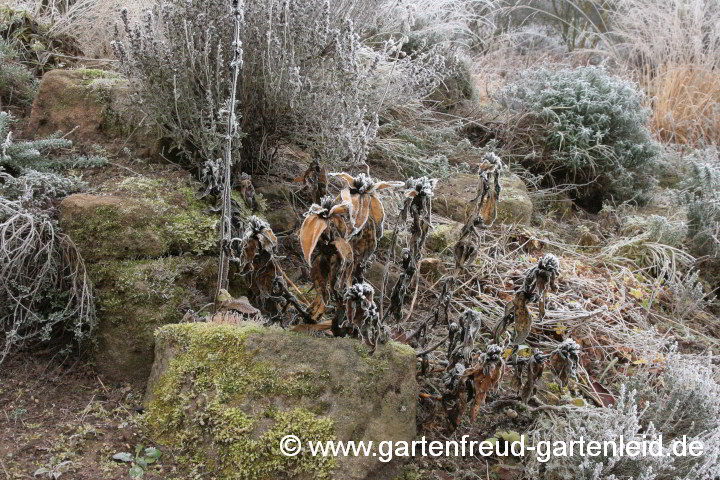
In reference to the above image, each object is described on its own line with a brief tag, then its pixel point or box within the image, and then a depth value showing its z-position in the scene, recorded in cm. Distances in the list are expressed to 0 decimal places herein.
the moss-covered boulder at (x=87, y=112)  327
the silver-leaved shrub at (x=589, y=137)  450
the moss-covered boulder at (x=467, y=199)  386
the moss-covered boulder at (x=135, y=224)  260
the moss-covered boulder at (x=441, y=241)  343
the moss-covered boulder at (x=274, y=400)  198
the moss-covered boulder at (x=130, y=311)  252
